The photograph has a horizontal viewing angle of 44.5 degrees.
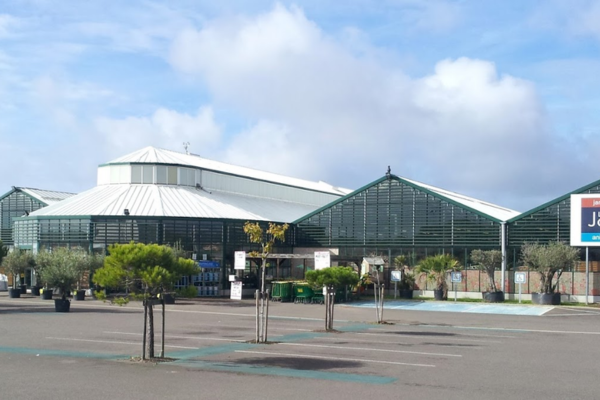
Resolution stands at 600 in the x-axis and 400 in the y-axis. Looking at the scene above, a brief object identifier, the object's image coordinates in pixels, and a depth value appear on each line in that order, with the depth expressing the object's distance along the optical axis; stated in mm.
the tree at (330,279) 27442
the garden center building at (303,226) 47438
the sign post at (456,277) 44812
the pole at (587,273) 43781
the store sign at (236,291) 29594
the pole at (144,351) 17672
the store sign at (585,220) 43438
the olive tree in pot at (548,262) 43062
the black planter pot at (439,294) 47997
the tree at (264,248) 22188
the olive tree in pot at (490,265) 46000
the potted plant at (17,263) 48938
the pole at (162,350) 18097
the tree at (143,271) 17859
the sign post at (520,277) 43438
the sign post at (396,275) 45406
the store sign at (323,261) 28078
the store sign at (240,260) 30688
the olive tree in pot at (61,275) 37031
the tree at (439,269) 47406
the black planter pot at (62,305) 35031
